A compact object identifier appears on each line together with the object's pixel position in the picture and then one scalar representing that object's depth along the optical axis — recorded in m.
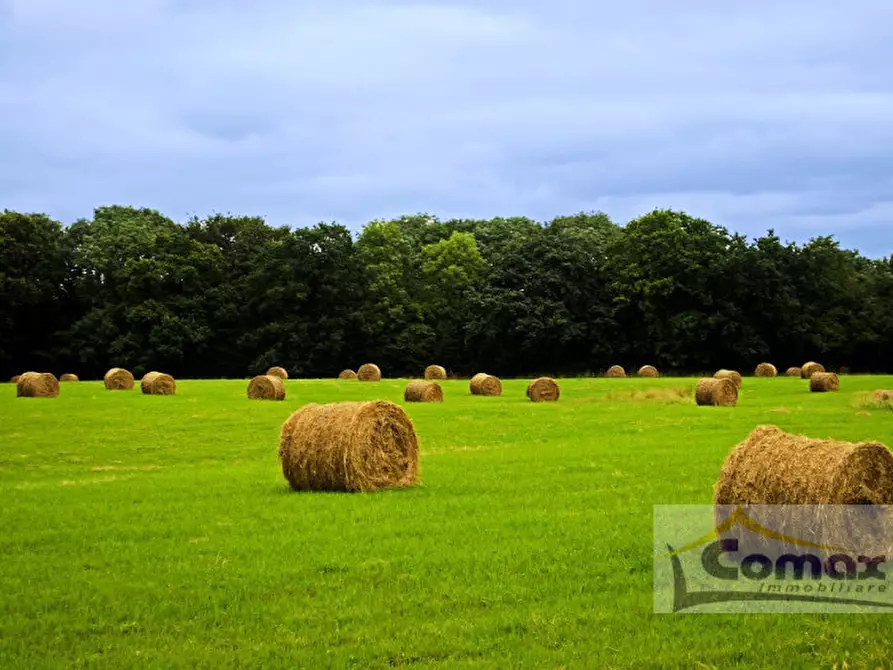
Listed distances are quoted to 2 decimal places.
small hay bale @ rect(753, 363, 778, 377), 70.56
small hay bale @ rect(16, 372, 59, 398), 43.91
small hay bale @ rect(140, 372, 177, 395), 46.00
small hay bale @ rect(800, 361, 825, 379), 64.19
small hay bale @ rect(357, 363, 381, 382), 63.17
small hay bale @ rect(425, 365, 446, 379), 69.56
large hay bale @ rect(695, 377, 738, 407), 38.97
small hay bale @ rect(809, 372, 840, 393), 49.28
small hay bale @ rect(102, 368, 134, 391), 50.12
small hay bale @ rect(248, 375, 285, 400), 43.56
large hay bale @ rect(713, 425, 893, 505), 11.00
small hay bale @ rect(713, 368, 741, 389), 53.11
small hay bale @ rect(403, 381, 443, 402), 42.59
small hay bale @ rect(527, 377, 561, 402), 42.91
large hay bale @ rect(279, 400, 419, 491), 17.50
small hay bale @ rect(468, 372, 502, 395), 47.62
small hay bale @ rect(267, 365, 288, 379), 63.22
